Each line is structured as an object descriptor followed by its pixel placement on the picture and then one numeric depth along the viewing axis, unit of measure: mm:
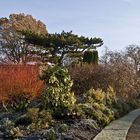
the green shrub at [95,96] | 6471
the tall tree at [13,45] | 18178
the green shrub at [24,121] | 4811
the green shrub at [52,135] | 4041
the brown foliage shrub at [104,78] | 9442
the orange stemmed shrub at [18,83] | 7110
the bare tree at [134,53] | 18933
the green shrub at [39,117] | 4707
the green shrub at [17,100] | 7048
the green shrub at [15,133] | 4239
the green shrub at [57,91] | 5359
